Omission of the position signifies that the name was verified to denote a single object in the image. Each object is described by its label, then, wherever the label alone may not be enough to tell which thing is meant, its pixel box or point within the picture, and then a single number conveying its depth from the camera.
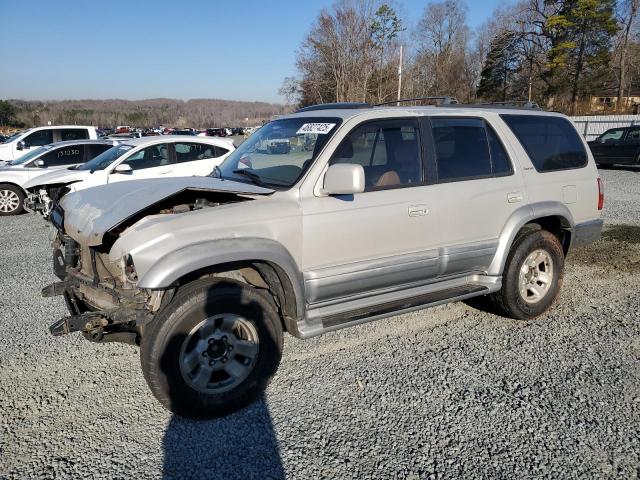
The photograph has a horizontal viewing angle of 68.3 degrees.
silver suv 2.92
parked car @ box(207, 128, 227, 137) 62.47
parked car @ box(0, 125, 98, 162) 14.24
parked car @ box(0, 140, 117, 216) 10.27
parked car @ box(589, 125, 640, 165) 16.59
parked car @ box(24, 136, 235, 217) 8.97
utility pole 33.13
